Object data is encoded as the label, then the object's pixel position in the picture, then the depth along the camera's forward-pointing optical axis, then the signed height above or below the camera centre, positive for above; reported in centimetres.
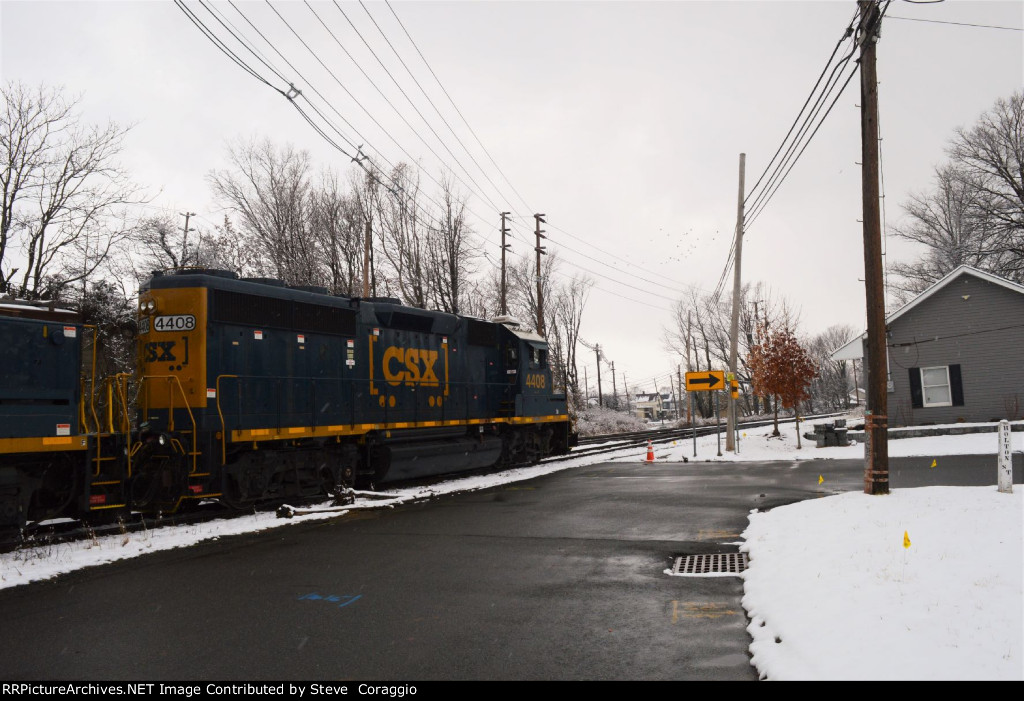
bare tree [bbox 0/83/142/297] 2355 +726
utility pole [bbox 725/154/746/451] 2336 +230
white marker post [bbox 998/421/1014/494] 981 -97
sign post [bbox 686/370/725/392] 2150 +67
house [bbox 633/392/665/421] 13888 +0
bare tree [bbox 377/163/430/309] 3909 +904
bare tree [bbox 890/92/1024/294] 3731 +1041
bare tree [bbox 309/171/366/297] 3966 +982
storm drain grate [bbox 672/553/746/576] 761 -177
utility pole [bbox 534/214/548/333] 3753 +592
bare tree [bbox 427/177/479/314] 3988 +870
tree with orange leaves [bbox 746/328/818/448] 2620 +113
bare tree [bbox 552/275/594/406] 6069 +715
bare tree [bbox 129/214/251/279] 3910 +910
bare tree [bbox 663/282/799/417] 6788 +684
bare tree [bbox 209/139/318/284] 3844 +1013
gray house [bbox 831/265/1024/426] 2562 +162
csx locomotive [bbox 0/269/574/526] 959 +18
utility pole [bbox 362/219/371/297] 2670 +516
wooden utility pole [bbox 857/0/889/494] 1108 +195
